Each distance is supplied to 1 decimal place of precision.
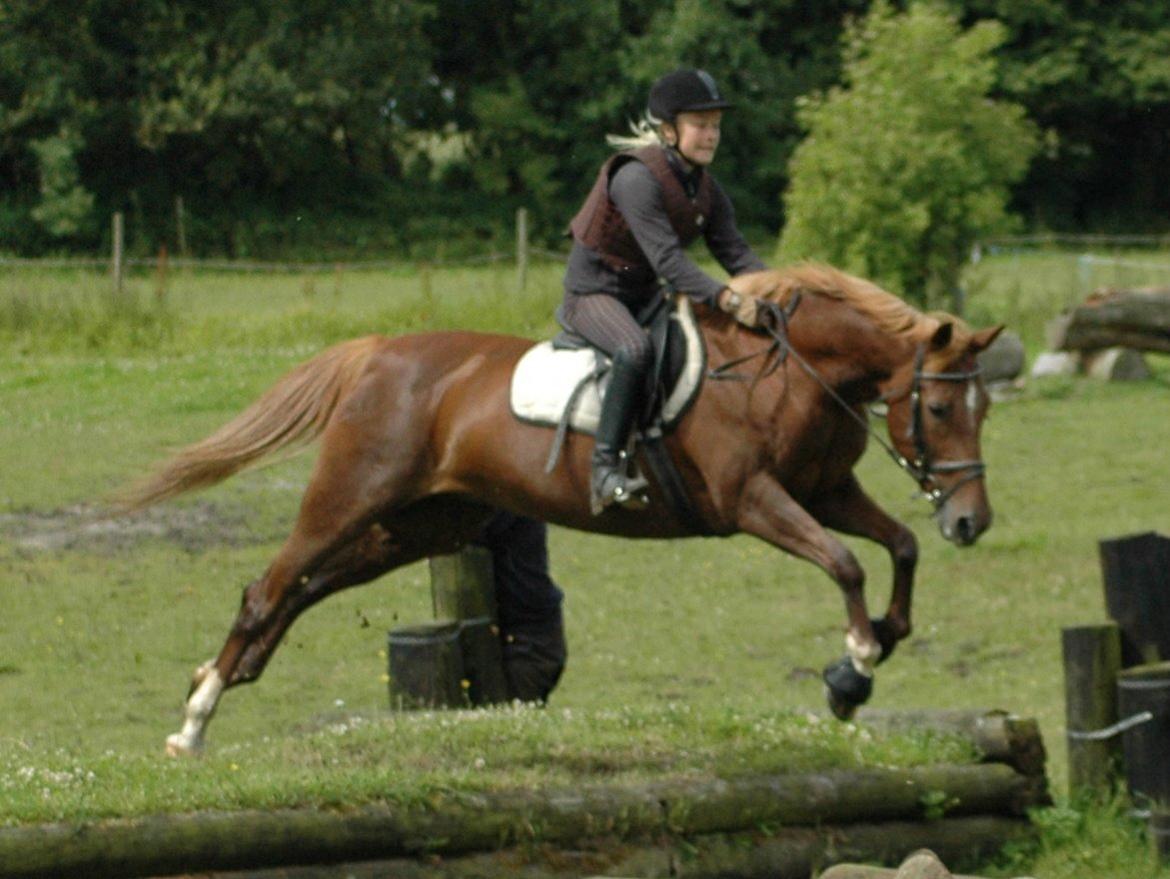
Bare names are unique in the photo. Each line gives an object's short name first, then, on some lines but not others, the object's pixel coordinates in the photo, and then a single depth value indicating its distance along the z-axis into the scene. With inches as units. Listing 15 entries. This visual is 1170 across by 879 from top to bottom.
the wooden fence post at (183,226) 3009.4
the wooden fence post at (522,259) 1845.5
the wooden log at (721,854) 494.0
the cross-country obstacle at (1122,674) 613.9
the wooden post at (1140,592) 631.8
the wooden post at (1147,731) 609.0
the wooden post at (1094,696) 629.0
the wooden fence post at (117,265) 1599.8
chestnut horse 627.5
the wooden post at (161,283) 1616.1
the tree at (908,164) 1700.3
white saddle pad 649.6
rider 636.7
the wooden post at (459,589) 709.3
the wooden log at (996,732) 609.9
